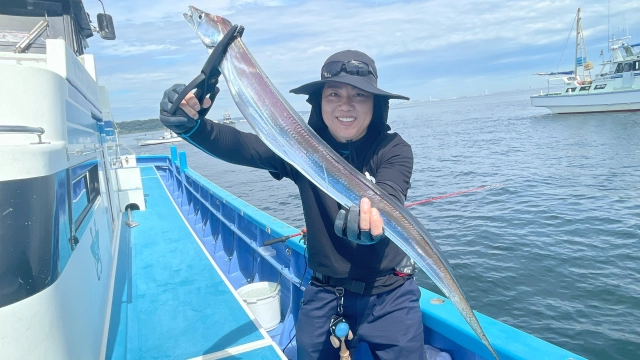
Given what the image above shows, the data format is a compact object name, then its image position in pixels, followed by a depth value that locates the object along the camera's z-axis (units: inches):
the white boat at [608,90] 1465.3
